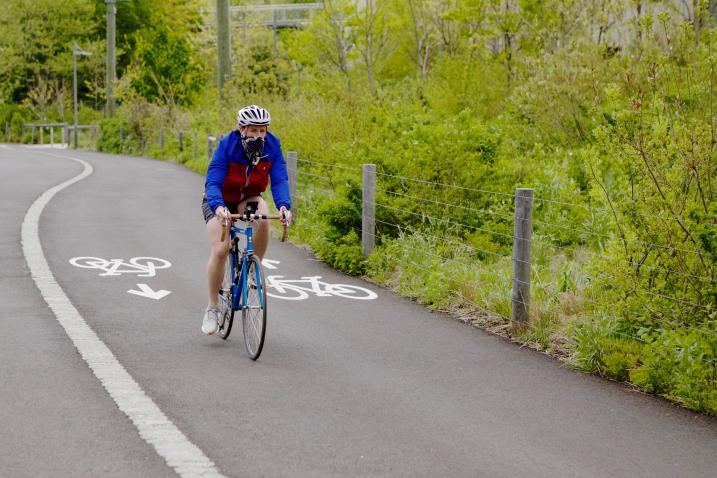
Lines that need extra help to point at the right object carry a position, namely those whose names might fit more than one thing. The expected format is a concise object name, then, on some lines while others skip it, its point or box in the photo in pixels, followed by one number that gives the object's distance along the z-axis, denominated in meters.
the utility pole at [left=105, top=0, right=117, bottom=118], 49.03
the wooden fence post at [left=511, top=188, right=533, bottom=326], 8.62
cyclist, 7.46
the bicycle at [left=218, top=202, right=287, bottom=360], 7.36
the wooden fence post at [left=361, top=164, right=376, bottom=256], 11.86
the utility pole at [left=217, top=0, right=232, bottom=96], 32.25
